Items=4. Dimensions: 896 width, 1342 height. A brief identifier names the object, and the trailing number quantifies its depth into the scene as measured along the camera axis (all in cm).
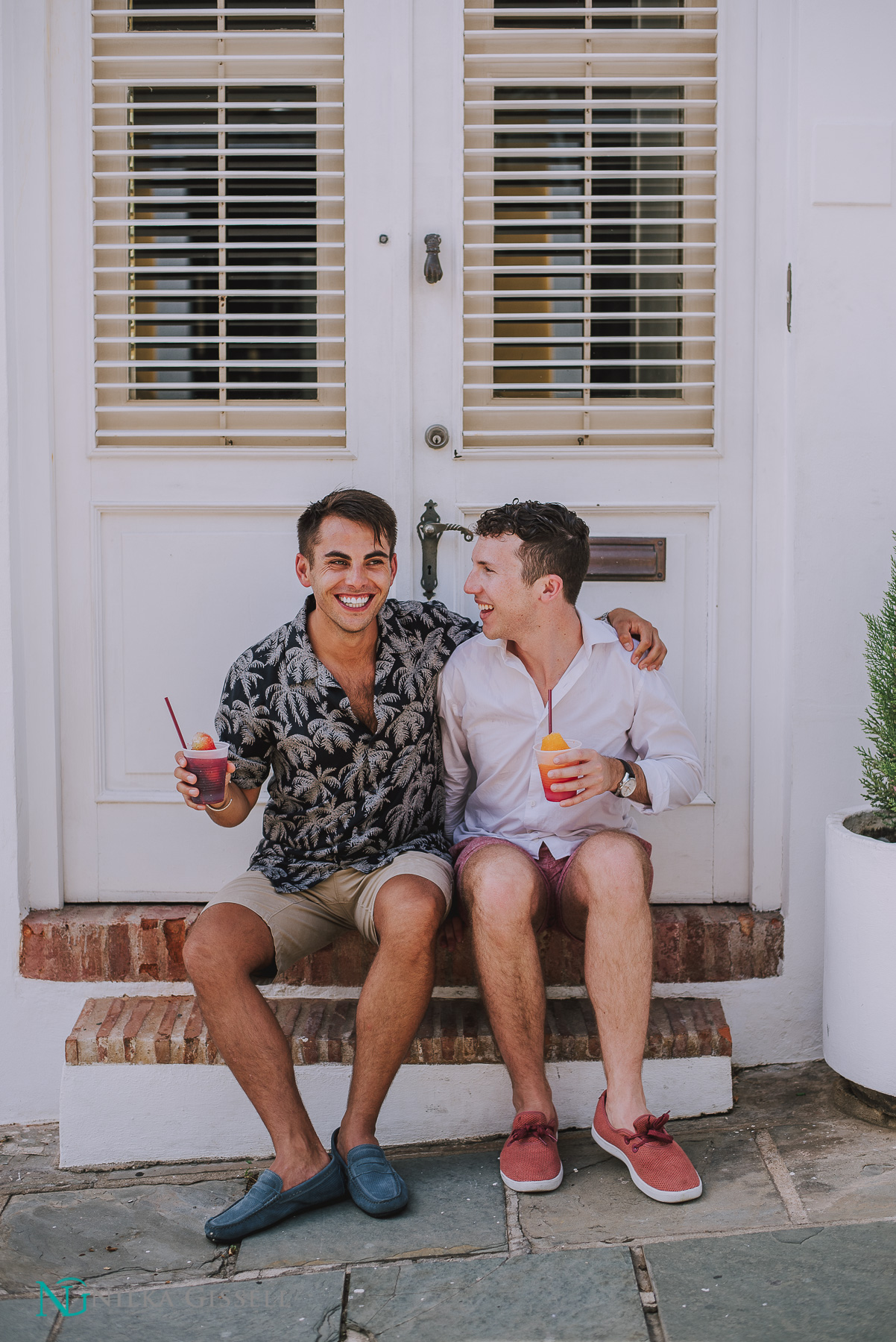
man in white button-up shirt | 242
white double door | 301
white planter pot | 255
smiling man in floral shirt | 246
